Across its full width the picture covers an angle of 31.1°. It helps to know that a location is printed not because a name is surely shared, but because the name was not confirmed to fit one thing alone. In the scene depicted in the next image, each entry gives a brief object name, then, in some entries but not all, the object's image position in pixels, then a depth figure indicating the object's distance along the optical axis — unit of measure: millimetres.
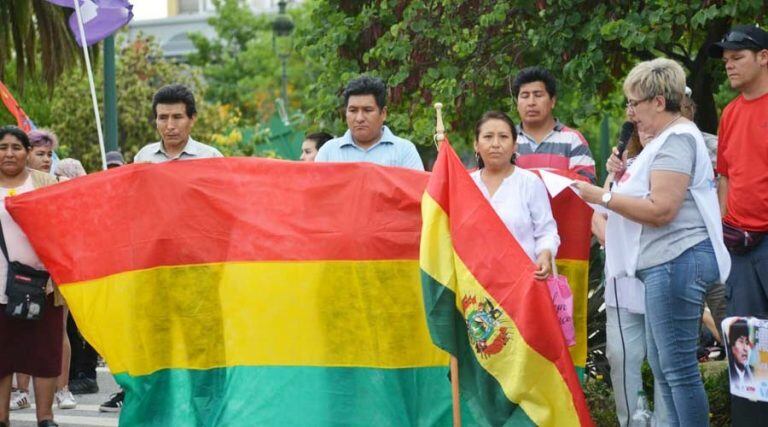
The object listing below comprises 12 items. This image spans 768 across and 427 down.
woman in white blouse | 7203
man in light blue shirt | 8227
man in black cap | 7164
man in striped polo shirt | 7766
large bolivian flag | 7504
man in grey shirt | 8508
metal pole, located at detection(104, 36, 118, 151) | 16984
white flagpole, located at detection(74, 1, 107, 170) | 8664
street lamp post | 35312
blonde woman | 6660
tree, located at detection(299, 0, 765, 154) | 11031
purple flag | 10766
